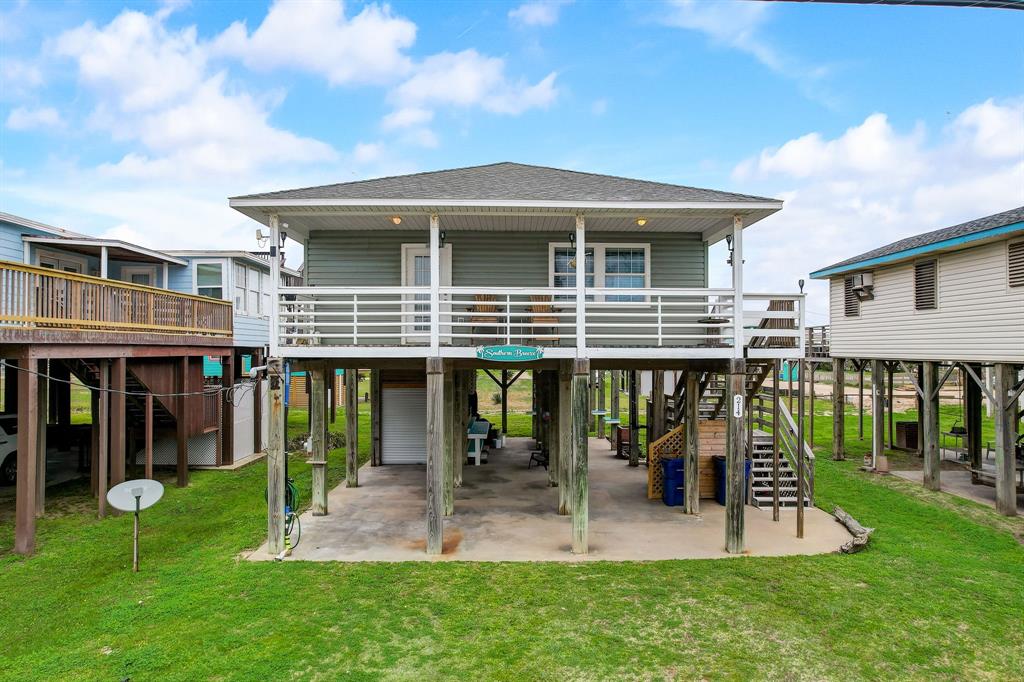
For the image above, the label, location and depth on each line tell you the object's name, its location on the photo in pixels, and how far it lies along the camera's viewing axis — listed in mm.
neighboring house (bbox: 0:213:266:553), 9523
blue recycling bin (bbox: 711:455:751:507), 13031
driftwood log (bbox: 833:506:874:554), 9516
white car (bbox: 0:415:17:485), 13578
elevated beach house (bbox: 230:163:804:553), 9328
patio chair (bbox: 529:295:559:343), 11164
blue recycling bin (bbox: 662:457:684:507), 12758
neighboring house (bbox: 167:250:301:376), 18984
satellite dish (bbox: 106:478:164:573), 8672
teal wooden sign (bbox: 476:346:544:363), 9023
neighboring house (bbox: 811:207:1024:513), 12297
